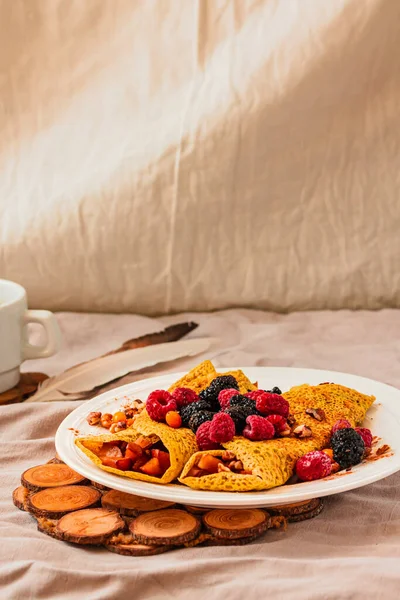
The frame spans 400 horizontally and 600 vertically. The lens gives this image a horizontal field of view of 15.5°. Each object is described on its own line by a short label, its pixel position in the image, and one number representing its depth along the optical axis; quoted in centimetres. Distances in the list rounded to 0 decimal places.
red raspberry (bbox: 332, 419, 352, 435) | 109
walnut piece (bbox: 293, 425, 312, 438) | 108
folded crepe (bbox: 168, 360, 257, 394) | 118
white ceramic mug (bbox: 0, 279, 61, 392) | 131
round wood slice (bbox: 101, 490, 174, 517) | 103
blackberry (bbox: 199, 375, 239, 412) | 113
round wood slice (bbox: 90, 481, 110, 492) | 107
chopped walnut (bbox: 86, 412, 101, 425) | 113
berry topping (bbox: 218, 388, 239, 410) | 111
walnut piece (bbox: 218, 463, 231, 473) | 102
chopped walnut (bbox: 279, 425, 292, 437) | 109
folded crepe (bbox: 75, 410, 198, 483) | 102
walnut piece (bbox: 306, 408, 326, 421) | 111
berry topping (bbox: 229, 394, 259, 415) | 109
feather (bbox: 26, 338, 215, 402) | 131
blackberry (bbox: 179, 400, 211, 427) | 110
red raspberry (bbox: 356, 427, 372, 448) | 107
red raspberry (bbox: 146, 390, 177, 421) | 110
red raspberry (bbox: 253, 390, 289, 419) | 109
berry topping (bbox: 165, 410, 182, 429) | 109
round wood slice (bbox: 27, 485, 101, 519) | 104
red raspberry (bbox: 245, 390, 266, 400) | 111
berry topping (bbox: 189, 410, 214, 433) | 108
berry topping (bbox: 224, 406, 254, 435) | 107
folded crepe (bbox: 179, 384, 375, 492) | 101
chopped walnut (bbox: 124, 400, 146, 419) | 114
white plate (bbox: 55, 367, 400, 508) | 99
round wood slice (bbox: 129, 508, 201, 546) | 100
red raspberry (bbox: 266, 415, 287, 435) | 108
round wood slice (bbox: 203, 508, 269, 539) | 100
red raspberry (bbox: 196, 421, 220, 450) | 106
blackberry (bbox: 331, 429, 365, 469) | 104
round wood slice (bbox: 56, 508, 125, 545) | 100
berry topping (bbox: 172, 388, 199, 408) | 112
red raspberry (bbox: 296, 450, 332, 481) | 103
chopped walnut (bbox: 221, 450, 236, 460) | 104
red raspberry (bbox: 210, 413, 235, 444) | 105
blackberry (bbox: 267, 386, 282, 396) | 115
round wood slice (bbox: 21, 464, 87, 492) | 108
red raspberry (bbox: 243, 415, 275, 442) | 106
